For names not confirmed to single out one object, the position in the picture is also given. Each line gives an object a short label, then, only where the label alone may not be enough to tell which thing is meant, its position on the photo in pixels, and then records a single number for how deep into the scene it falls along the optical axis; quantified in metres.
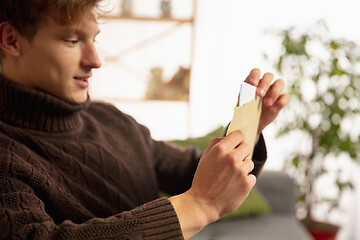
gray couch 2.13
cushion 2.08
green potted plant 2.75
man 0.73
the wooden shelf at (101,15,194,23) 3.40
